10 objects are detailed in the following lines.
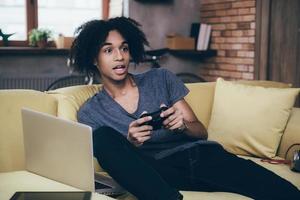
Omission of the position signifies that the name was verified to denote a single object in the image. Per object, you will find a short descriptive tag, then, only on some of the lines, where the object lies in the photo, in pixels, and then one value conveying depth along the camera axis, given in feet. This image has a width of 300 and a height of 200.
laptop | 4.65
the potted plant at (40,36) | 15.15
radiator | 15.05
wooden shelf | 16.26
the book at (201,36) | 16.37
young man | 5.84
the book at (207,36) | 16.35
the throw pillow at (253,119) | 8.09
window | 15.81
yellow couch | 7.04
